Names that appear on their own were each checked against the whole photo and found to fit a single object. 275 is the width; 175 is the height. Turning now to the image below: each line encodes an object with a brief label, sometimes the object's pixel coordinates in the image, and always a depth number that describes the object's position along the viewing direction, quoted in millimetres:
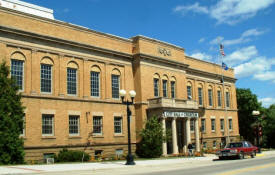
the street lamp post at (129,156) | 26797
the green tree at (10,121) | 26578
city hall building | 31859
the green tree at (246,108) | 73562
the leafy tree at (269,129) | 70762
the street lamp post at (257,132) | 43556
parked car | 32594
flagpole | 55831
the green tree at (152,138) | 38812
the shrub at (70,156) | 32094
